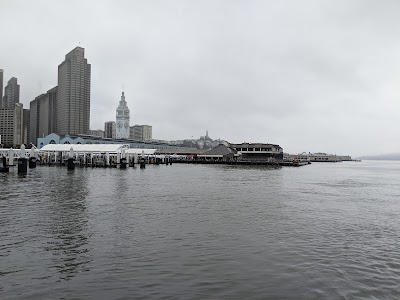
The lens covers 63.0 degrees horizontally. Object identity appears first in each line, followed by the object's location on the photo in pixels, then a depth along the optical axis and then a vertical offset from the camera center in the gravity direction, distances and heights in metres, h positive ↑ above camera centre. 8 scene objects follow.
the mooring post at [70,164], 79.12 -2.02
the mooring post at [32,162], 86.75 -1.86
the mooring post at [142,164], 97.97 -2.38
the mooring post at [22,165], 66.03 -1.94
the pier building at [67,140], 170.38 +8.71
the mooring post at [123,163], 96.06 -2.07
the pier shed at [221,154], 181.38 +1.47
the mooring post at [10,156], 79.88 -0.27
